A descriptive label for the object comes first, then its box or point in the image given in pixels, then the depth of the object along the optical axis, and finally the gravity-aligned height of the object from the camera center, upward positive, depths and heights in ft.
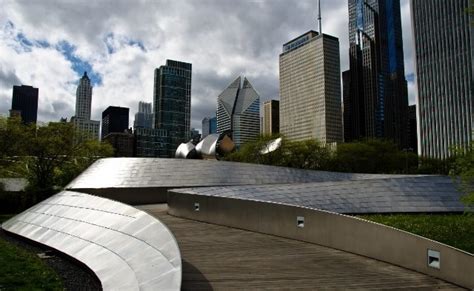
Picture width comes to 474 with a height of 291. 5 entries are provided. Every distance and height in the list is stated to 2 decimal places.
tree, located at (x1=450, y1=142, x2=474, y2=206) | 27.12 +0.96
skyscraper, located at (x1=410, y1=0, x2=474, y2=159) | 330.34 +89.95
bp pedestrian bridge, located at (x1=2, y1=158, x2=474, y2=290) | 23.32 -5.05
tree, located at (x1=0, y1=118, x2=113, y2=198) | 95.25 +6.47
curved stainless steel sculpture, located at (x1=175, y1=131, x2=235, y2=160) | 114.93 +8.71
